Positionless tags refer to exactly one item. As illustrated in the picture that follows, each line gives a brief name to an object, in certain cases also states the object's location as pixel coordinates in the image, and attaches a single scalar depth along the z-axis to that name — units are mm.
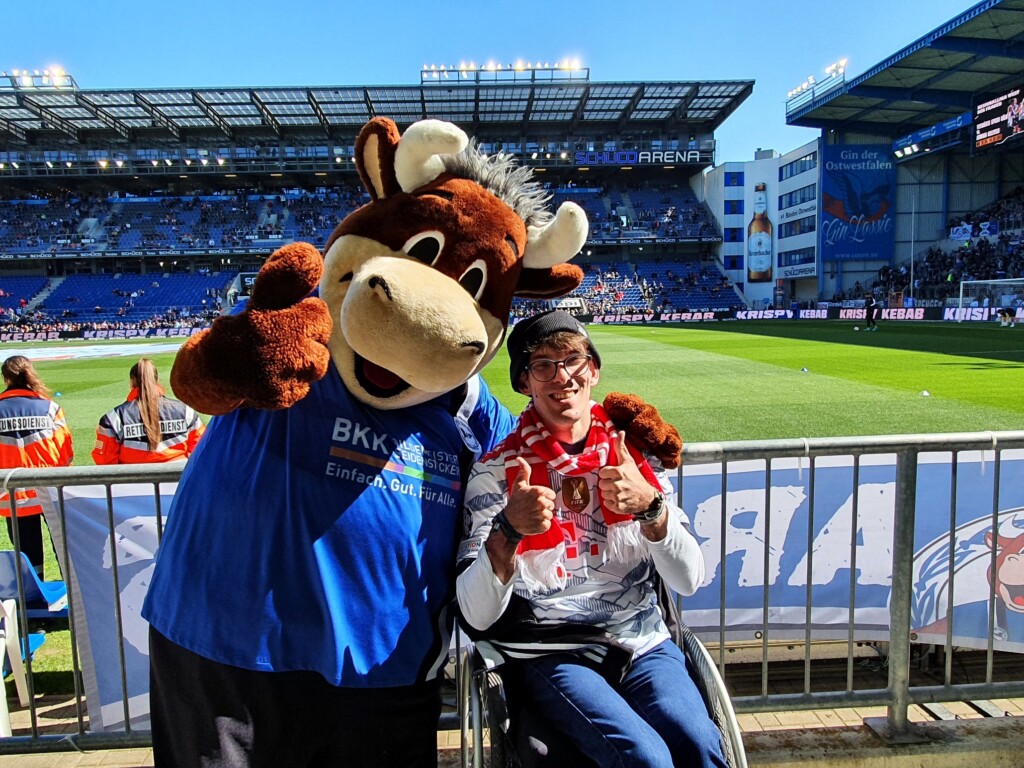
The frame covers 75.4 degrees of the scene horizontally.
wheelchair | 1781
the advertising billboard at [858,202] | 44562
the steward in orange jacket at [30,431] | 4812
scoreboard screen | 33000
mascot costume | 1525
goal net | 31281
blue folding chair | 4047
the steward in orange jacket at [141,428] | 4695
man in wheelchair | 1740
